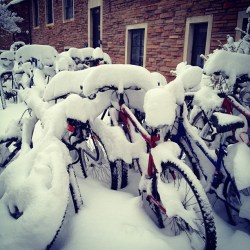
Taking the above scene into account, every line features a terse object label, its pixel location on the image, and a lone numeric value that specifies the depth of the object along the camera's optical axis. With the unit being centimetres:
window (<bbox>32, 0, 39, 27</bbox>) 1822
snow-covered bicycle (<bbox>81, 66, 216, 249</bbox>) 174
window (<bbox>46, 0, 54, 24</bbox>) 1619
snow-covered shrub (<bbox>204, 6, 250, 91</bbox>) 280
